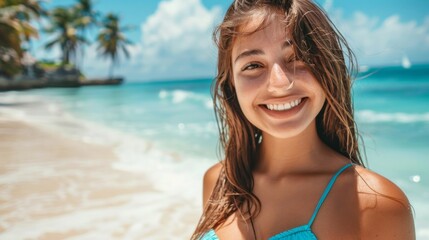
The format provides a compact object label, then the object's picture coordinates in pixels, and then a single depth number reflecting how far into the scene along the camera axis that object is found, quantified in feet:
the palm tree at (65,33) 147.74
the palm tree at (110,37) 169.37
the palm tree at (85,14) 160.05
